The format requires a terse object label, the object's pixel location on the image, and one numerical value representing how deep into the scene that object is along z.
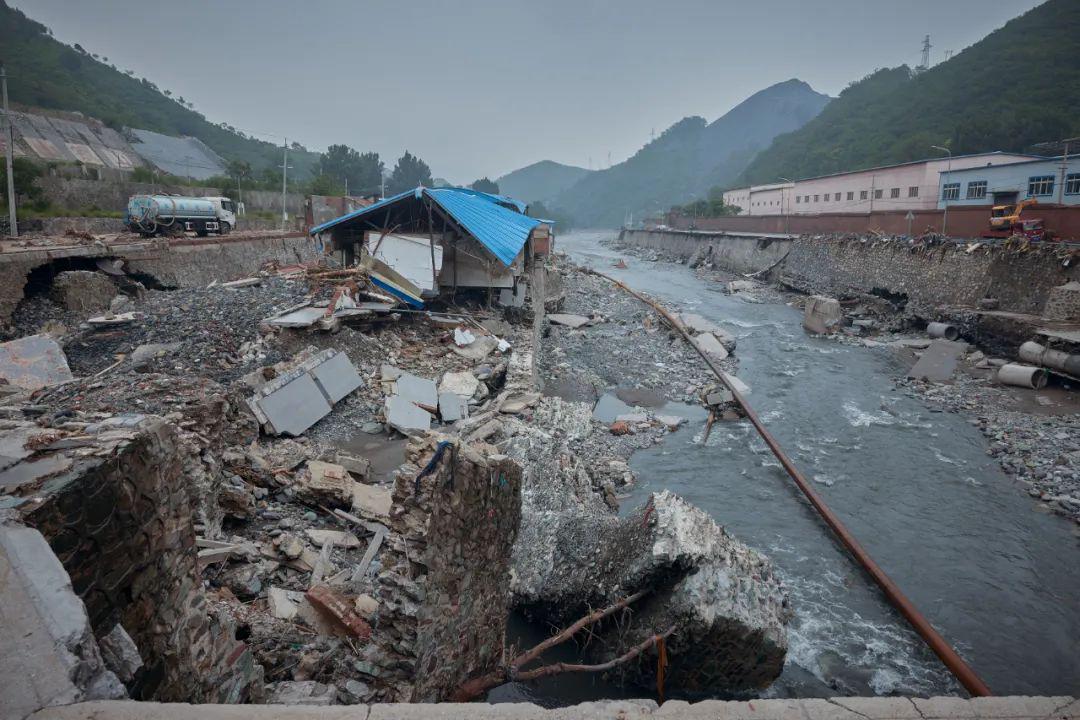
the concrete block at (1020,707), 2.12
